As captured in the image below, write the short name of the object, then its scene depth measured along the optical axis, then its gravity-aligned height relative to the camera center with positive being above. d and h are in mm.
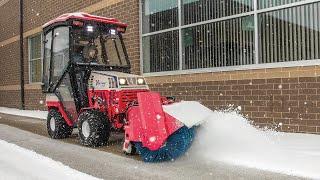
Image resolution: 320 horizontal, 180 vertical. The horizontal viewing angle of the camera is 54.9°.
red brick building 6030 +884
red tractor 4525 -125
